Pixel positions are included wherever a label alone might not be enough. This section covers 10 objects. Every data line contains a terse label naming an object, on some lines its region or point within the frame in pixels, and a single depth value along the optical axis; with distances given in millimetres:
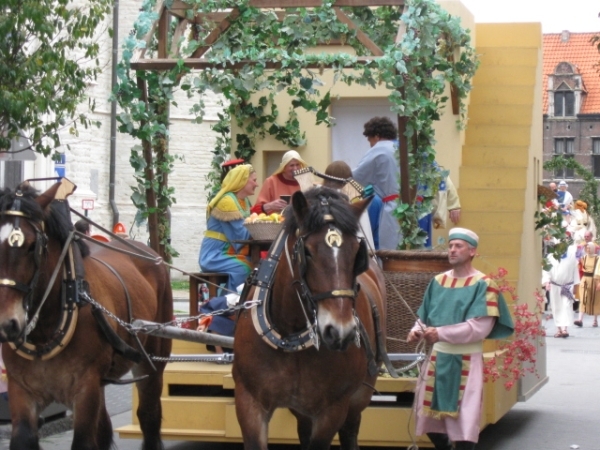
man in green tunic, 11508
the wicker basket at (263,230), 12909
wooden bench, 13562
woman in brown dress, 34799
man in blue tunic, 14203
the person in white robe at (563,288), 30725
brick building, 109214
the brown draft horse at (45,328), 9308
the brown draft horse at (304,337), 8936
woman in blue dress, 13494
